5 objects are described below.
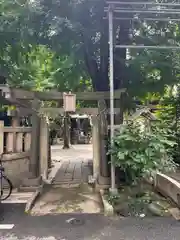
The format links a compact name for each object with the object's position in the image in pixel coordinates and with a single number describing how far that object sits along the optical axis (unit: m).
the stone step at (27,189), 6.65
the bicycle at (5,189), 5.51
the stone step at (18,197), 5.77
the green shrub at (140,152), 5.28
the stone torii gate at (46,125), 7.00
